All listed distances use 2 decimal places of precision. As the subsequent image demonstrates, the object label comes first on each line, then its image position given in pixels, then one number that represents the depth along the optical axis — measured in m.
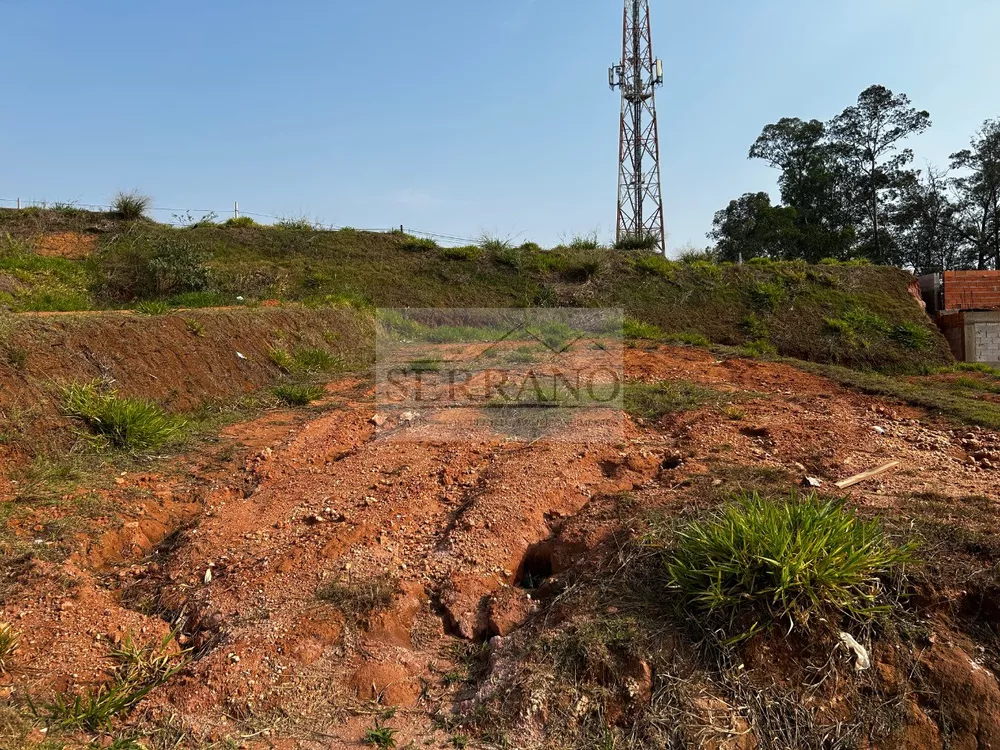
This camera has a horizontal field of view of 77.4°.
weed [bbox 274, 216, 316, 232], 14.21
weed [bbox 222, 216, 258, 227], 14.01
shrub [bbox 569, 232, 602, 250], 14.66
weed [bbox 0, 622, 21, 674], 2.43
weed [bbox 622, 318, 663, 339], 10.41
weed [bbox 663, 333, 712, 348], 9.73
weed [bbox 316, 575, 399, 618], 2.87
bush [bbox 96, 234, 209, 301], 10.54
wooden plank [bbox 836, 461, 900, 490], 3.43
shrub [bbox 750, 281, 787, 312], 12.17
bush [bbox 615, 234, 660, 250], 15.12
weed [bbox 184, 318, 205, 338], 6.60
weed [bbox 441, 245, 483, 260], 13.74
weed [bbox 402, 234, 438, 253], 14.13
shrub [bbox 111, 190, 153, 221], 13.49
